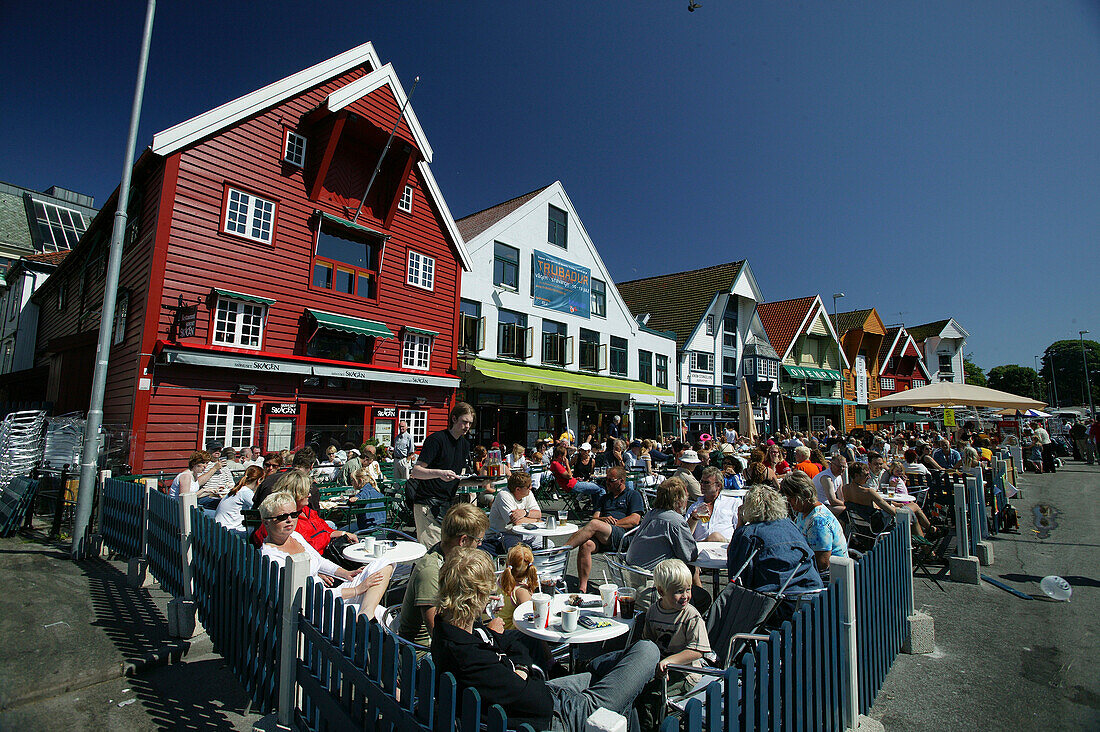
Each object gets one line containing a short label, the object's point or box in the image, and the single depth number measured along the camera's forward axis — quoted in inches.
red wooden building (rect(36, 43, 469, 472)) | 459.2
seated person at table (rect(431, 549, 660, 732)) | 92.9
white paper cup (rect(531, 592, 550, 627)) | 139.0
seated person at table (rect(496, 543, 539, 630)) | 161.8
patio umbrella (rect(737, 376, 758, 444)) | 813.3
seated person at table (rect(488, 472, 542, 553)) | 249.9
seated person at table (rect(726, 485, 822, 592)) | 156.6
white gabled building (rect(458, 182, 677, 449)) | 741.9
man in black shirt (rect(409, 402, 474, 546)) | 230.5
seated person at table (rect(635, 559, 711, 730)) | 127.6
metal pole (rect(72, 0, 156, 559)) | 292.2
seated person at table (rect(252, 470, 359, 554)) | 190.9
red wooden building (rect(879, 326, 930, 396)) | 1759.4
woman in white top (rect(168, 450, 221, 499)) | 300.7
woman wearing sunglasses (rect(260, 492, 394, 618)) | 152.4
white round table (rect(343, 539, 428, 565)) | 182.1
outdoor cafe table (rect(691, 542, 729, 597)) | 202.8
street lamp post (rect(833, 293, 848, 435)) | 1538.8
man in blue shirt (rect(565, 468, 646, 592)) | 234.1
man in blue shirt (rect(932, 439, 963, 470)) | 498.2
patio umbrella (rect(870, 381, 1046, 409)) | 562.3
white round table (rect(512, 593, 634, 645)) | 129.7
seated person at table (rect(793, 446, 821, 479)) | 372.8
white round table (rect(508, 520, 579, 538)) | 231.3
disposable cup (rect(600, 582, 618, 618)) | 151.2
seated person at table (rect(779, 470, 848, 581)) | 186.4
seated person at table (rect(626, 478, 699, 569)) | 202.1
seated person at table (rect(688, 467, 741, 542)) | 244.8
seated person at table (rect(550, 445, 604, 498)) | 358.0
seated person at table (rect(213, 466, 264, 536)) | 246.1
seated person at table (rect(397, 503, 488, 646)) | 129.3
